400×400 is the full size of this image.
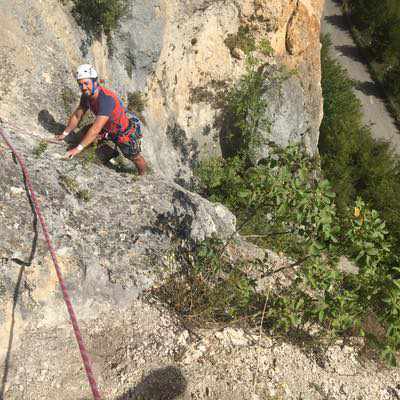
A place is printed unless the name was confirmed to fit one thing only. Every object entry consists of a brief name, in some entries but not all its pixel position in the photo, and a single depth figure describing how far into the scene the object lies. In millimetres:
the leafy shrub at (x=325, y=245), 4129
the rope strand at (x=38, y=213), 2911
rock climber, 5562
